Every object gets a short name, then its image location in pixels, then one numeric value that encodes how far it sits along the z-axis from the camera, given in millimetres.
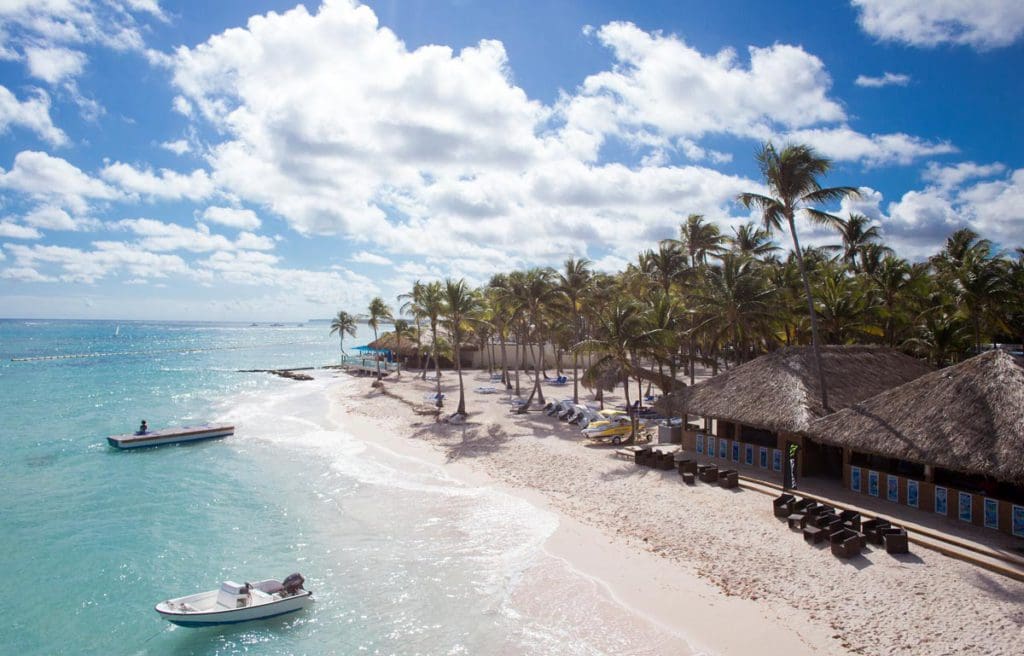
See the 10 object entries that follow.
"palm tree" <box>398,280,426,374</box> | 35594
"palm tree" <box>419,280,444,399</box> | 30719
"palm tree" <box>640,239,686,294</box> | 31312
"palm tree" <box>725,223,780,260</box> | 35125
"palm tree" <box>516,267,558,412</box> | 30609
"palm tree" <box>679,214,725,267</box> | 32500
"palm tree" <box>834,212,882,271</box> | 38000
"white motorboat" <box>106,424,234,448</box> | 25361
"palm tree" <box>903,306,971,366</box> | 25734
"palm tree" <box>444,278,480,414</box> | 29312
